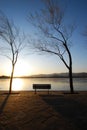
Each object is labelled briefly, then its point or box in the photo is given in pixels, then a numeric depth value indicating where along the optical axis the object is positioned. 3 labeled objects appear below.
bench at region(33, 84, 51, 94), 8.45
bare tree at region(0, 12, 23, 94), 9.25
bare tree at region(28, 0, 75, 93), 8.84
